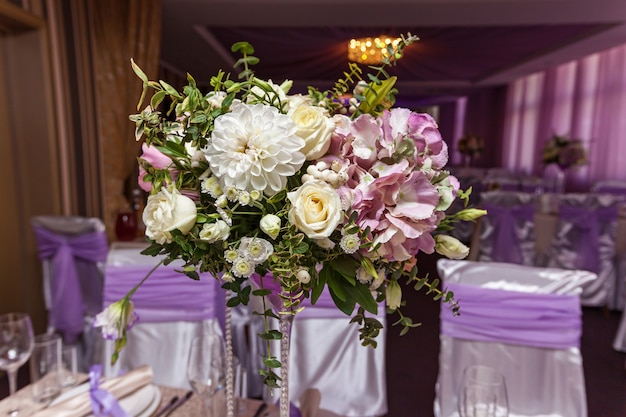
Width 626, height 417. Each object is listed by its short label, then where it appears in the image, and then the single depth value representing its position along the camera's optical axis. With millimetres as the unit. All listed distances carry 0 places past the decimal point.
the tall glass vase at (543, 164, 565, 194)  5212
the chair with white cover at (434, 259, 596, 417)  1326
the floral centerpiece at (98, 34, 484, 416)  580
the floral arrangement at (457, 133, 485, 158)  9492
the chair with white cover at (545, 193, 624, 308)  3760
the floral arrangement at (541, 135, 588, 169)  4848
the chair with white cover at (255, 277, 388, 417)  1622
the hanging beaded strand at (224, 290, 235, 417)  768
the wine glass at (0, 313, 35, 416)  1064
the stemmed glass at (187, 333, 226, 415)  927
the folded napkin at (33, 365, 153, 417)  902
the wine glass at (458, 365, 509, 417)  899
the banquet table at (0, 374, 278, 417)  972
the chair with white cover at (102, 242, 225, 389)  1587
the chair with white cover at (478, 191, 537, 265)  3969
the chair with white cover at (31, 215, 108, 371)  2303
